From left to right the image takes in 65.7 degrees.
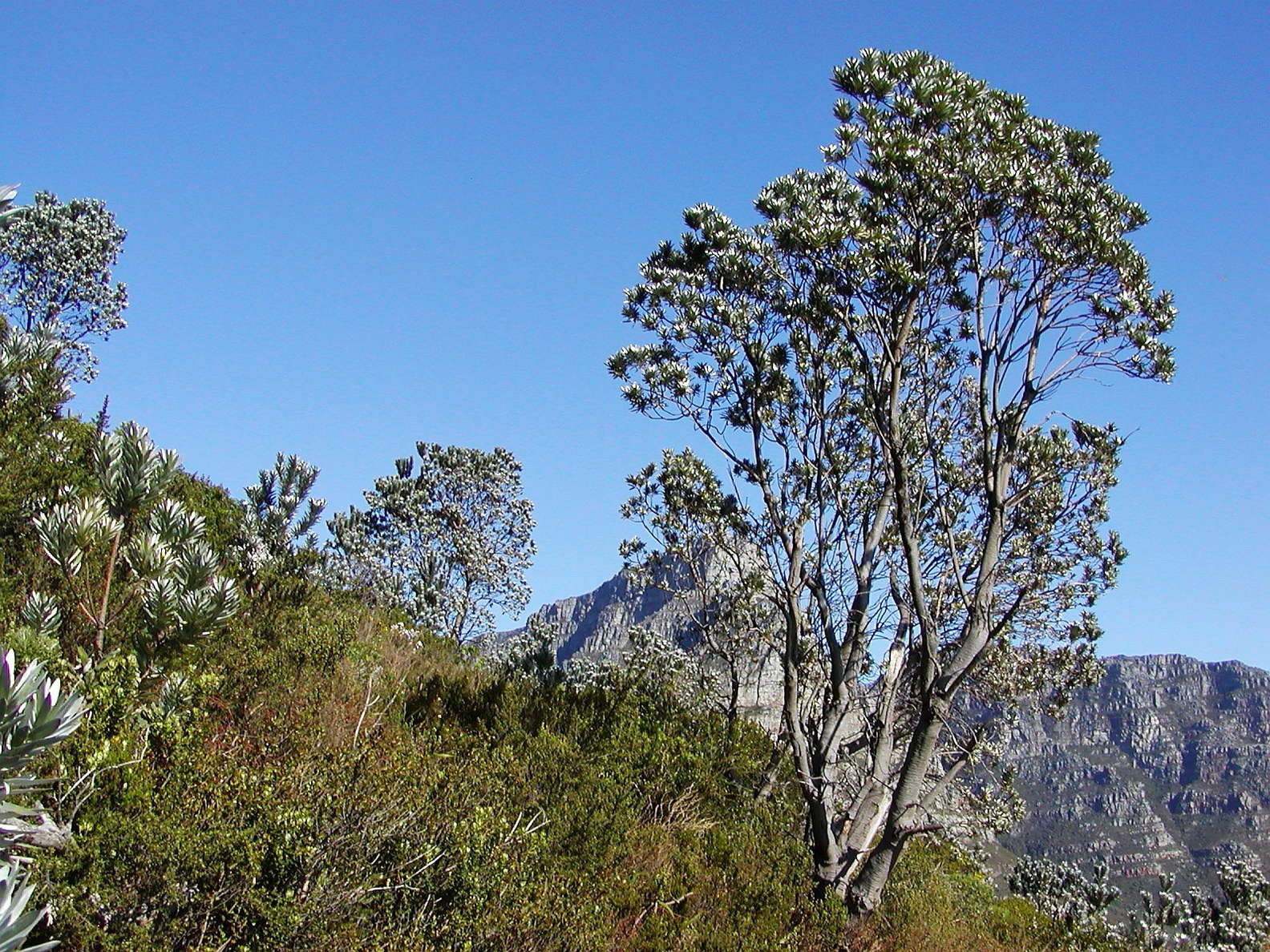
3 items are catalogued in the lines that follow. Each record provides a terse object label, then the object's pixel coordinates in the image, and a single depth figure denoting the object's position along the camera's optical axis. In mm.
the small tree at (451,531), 25266
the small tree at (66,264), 30000
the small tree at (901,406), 8477
